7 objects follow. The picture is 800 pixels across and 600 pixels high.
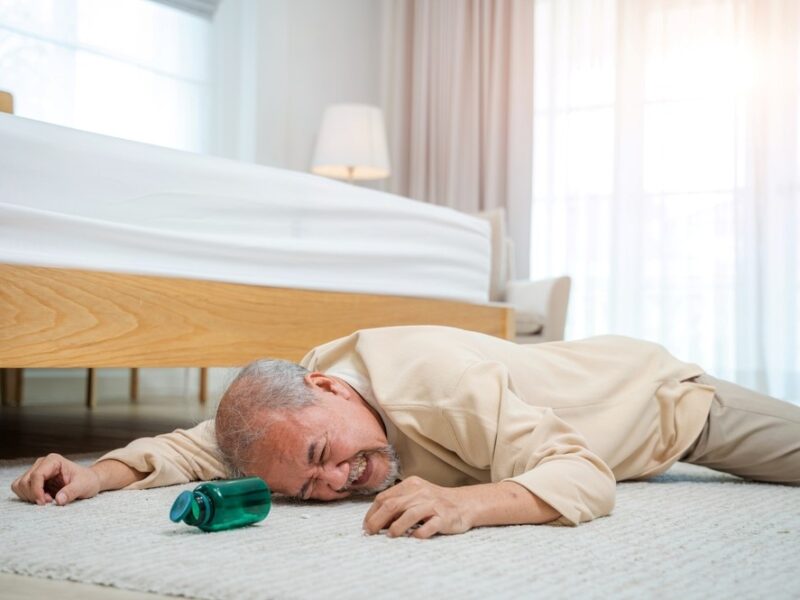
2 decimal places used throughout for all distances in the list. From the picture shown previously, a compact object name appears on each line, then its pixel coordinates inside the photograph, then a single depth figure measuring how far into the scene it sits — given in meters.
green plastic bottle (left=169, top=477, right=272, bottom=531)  1.14
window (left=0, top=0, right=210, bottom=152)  3.76
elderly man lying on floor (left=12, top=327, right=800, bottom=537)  1.20
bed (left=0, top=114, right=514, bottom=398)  1.73
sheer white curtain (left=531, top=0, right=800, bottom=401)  4.38
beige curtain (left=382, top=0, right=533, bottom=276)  4.96
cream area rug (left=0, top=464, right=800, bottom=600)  0.90
